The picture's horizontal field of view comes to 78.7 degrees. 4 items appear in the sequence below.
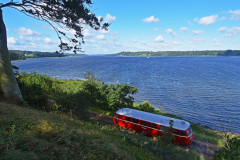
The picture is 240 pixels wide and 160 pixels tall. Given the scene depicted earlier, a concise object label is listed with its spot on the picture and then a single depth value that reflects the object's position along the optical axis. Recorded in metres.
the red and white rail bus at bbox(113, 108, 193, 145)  14.16
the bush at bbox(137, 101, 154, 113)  24.33
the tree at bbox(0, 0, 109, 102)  10.02
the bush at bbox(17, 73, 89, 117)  12.40
